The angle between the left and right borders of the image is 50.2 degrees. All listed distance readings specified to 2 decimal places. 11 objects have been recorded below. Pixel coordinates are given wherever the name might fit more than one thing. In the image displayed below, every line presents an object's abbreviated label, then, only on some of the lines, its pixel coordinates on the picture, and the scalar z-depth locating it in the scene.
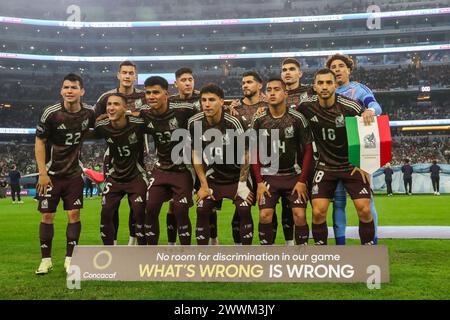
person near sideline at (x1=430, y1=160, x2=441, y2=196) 23.05
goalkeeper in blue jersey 6.20
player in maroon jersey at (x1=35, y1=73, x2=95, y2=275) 6.07
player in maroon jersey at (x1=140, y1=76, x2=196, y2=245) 5.93
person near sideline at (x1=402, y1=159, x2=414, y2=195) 23.50
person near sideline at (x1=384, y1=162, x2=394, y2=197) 23.81
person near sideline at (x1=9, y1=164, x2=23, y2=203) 22.42
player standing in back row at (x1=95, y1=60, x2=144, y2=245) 7.00
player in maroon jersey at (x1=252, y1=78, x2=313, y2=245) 5.70
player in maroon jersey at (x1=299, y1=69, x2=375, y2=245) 5.52
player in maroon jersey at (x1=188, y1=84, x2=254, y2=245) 5.83
